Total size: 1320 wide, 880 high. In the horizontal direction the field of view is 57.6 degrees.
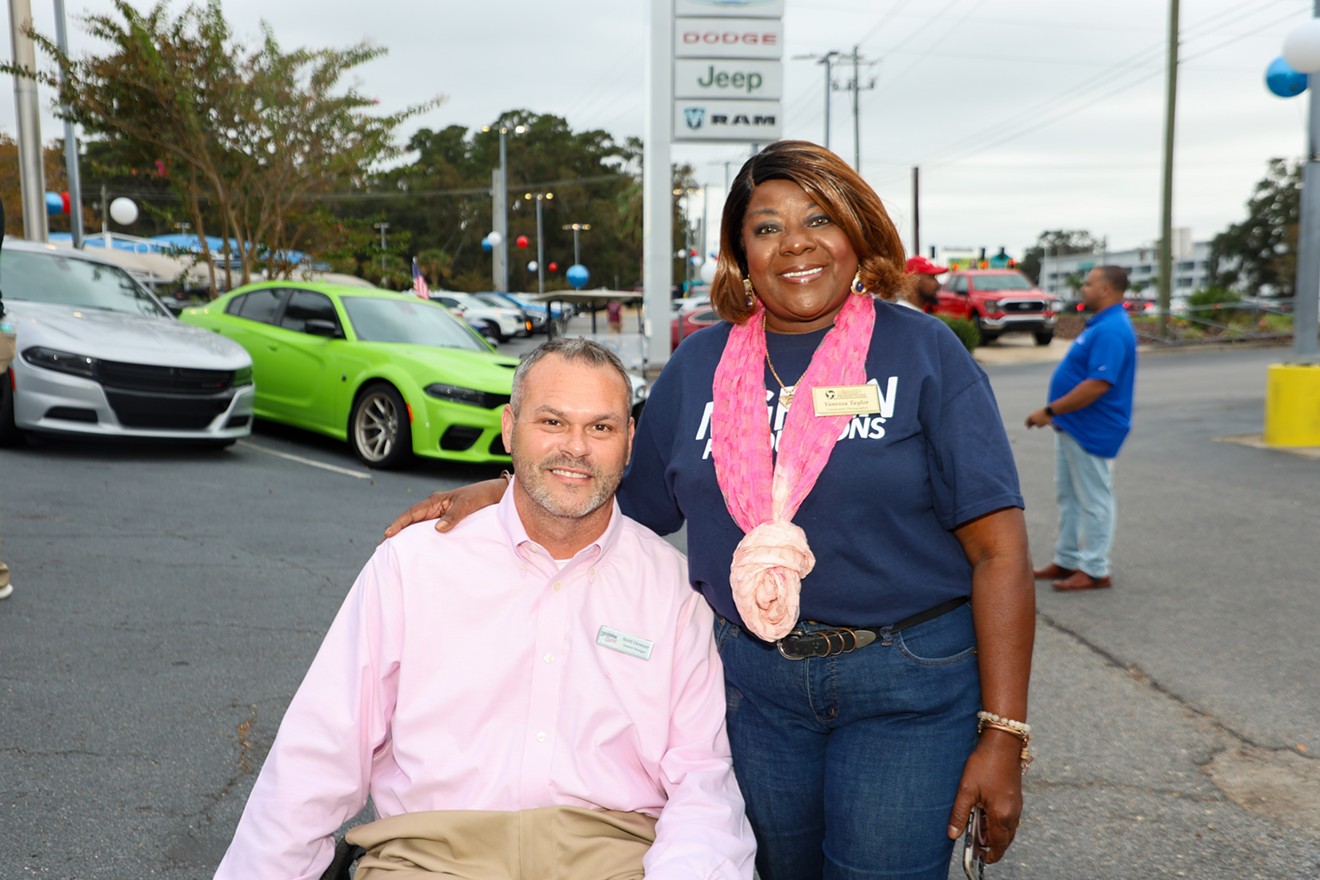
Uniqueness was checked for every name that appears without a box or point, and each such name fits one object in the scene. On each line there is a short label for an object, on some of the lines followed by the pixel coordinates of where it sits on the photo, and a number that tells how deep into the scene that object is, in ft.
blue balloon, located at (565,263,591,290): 176.47
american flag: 53.72
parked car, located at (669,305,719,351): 80.14
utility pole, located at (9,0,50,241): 48.44
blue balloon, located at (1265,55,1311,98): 40.60
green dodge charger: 31.17
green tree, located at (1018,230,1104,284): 479.41
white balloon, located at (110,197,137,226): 86.74
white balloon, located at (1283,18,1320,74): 34.94
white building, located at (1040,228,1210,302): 442.09
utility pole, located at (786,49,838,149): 188.44
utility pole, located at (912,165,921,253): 167.94
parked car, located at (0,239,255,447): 28.27
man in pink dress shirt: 7.31
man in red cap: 21.06
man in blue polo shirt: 21.49
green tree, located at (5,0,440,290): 48.52
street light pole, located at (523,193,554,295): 236.02
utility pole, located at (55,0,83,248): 64.23
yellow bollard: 38.34
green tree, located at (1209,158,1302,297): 214.90
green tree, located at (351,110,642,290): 250.57
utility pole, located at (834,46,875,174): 186.58
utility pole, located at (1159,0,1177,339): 93.97
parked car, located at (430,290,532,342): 107.96
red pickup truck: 97.40
